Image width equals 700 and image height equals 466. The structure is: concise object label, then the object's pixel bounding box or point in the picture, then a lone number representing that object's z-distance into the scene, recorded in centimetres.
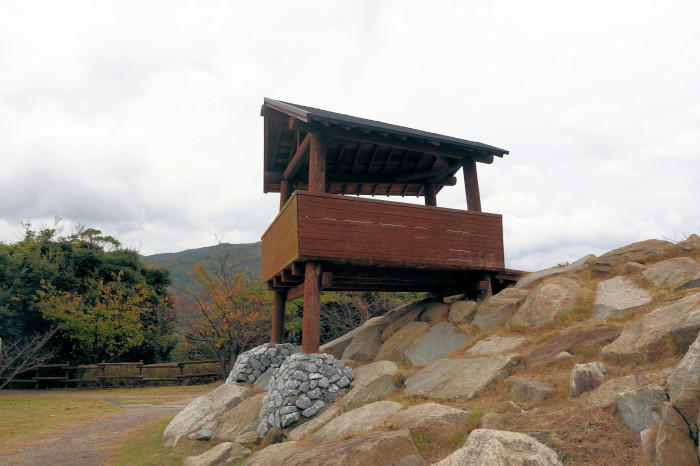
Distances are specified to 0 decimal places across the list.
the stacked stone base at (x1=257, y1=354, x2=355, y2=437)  933
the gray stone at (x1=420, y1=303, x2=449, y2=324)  1278
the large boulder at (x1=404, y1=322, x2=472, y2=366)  1074
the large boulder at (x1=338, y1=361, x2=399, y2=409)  890
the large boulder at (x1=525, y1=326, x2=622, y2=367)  794
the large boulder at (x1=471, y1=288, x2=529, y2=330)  1118
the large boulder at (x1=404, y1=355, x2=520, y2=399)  789
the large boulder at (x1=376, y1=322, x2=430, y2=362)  1177
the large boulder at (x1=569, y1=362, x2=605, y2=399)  639
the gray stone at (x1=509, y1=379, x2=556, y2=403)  670
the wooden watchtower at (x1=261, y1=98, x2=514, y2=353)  1095
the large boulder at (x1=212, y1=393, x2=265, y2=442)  1045
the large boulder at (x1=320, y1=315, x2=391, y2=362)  1376
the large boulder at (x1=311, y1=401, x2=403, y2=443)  725
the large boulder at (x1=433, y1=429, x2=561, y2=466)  483
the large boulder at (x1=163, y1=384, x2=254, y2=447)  1138
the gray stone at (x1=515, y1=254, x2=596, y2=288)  1216
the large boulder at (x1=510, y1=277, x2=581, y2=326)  1012
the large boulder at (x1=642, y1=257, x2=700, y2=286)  975
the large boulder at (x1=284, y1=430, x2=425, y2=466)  579
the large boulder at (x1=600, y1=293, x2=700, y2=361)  670
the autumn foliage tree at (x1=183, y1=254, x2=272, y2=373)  2458
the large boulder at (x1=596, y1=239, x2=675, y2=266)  1138
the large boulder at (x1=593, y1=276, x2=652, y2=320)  922
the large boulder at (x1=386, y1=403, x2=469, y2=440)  622
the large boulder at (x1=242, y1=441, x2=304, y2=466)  725
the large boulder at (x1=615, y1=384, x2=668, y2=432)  520
